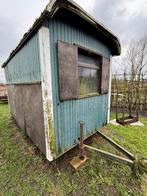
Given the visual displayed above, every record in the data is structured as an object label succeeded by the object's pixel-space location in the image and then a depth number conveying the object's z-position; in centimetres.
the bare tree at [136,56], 1263
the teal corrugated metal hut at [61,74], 204
